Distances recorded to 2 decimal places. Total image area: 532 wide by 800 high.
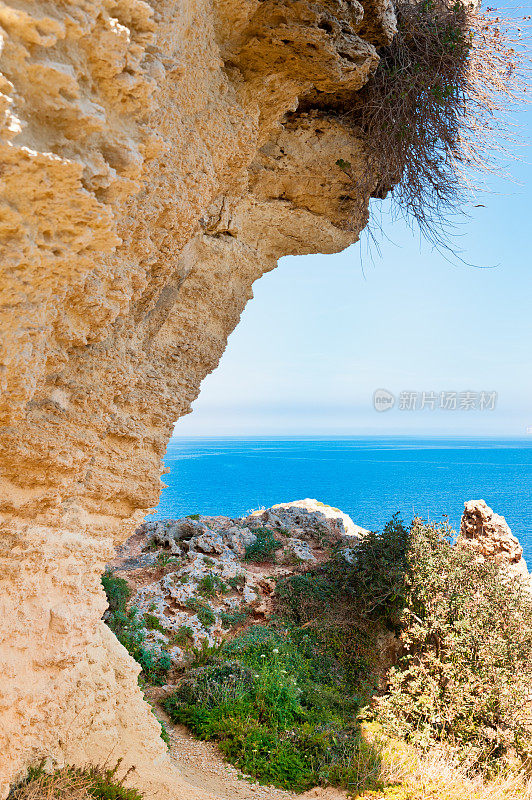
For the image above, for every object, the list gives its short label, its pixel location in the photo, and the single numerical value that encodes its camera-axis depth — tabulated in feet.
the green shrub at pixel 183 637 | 23.86
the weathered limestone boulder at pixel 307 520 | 38.40
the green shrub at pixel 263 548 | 33.04
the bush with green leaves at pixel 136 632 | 22.12
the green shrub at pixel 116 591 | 24.36
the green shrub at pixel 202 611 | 25.34
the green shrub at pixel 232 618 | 25.89
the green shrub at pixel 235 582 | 28.81
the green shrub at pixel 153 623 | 24.18
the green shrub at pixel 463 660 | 20.98
